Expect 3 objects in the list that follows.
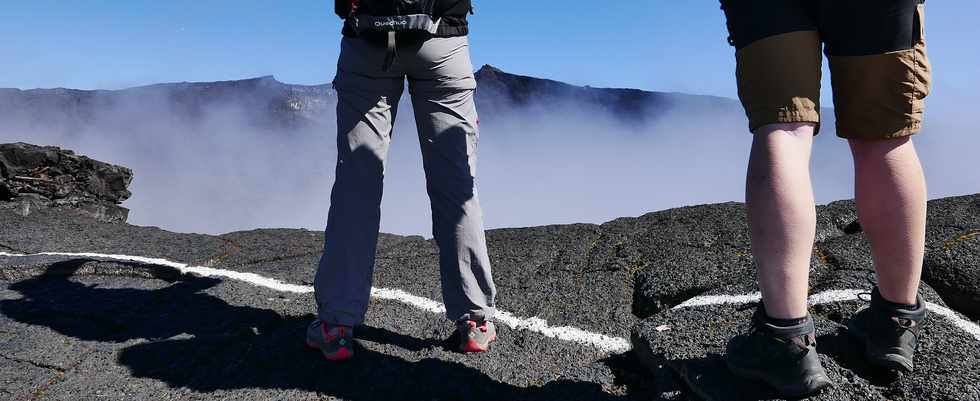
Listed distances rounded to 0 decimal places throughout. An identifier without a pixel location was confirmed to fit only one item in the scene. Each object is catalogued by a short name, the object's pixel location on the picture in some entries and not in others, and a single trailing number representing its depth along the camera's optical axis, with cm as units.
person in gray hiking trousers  214
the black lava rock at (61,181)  619
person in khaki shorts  146
